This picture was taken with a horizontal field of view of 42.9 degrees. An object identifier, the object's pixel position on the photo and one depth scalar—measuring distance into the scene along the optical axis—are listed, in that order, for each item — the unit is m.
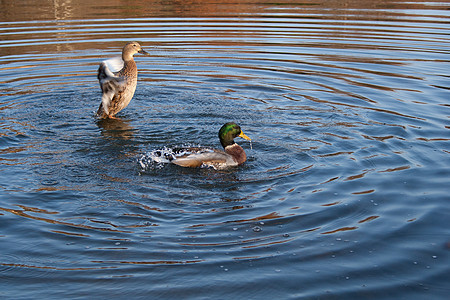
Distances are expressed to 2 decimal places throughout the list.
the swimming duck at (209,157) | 7.66
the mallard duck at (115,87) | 10.03
